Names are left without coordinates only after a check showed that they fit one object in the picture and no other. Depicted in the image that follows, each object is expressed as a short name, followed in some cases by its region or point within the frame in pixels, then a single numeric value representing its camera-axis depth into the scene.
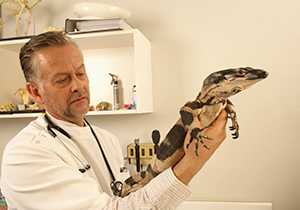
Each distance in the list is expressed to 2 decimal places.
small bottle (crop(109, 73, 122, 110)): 1.87
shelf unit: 1.73
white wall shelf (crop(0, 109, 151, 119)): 1.73
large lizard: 0.79
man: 0.82
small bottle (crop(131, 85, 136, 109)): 1.78
